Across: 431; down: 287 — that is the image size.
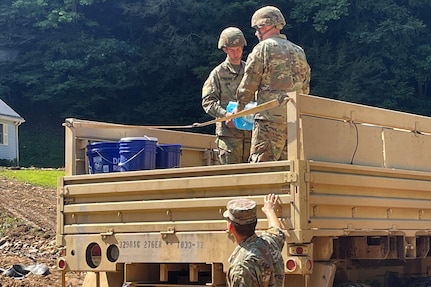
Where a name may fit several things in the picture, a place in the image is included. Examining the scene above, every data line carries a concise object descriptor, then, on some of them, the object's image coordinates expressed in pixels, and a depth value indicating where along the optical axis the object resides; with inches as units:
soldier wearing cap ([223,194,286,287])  162.9
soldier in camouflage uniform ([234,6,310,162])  225.3
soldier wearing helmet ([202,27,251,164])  269.6
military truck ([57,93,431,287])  198.2
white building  1245.7
